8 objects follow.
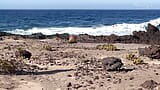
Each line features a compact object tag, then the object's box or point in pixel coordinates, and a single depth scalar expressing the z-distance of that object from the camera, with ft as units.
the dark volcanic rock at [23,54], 66.51
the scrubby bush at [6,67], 52.29
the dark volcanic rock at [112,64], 54.24
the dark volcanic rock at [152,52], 68.08
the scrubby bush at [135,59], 62.63
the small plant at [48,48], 78.52
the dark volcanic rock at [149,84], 44.41
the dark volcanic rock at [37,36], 113.17
